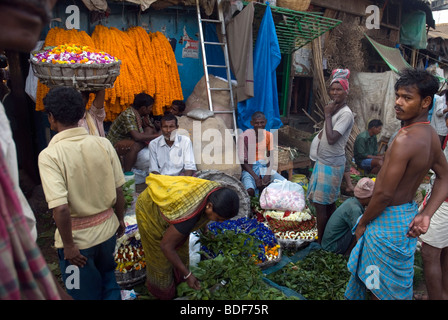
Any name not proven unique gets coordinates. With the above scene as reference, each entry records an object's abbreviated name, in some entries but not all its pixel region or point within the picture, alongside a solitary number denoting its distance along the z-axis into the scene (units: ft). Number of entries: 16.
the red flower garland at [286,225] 13.37
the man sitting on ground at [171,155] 13.98
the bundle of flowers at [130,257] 9.59
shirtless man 6.83
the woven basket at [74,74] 9.73
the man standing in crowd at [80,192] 6.30
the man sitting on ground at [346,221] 10.55
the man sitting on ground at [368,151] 20.04
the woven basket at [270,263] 10.59
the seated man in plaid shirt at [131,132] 14.21
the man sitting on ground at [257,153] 16.42
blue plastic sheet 16.28
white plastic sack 13.87
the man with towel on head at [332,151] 12.26
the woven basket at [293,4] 19.61
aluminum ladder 16.74
